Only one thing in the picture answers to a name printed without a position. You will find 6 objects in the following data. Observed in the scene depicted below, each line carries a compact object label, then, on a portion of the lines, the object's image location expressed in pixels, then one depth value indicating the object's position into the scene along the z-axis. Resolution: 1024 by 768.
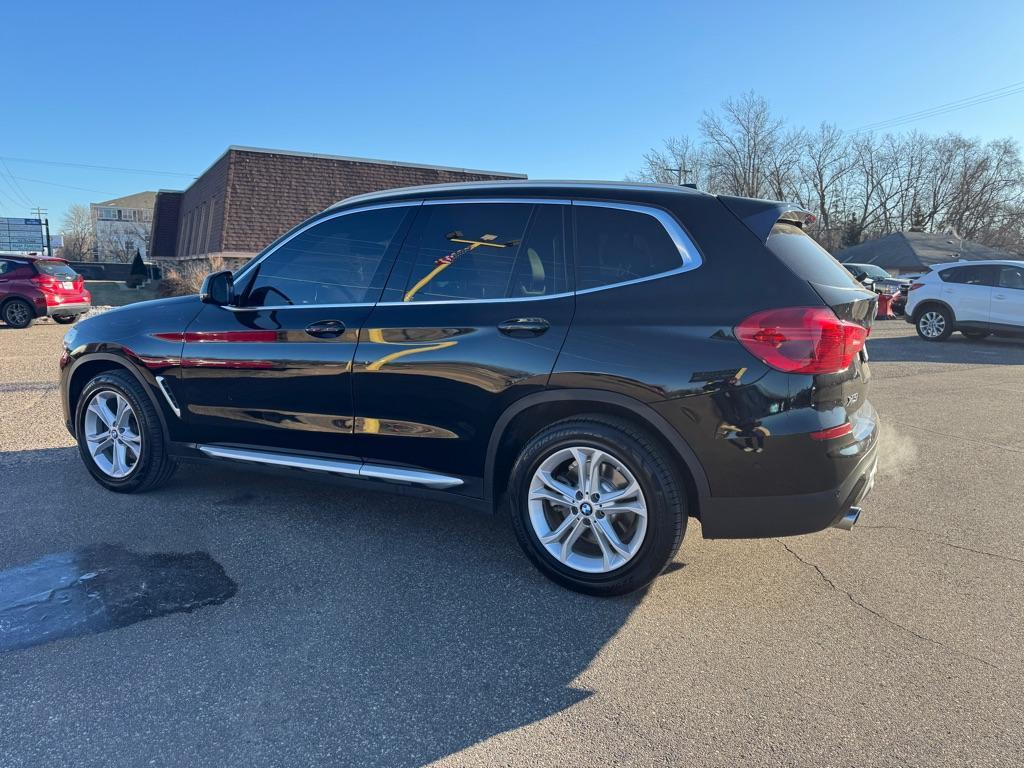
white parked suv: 13.62
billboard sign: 81.31
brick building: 24.45
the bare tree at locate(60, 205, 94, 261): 92.62
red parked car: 15.04
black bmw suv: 2.96
